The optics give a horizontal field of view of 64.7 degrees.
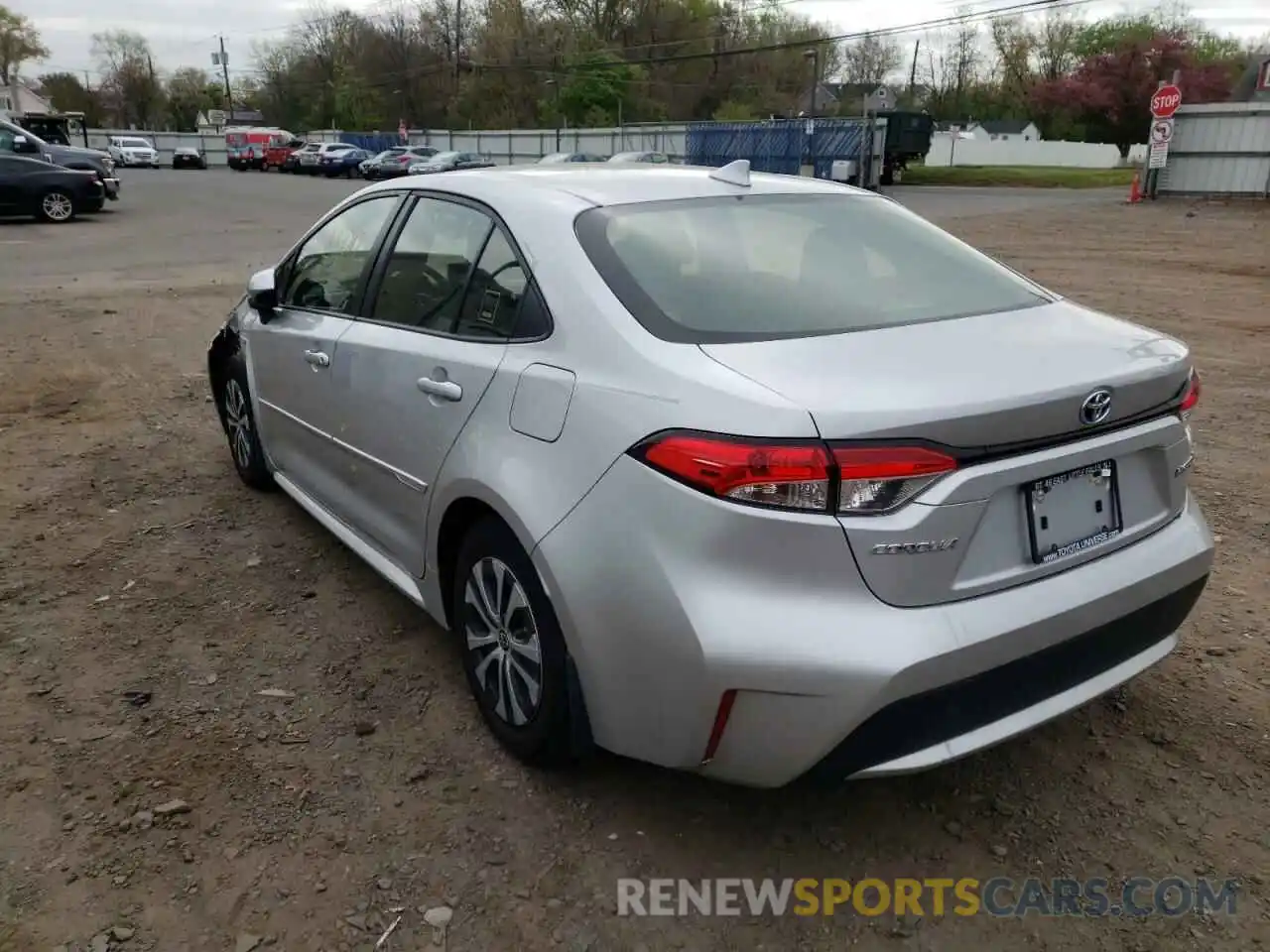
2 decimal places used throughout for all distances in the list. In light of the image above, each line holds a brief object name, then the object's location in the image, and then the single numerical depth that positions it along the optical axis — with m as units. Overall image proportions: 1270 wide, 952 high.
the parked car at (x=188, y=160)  56.50
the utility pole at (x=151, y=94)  96.19
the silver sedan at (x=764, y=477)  2.11
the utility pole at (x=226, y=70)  87.88
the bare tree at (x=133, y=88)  95.75
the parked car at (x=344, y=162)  44.47
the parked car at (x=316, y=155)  45.31
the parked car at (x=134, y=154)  55.22
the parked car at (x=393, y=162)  39.09
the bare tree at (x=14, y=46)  91.75
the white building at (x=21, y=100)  85.44
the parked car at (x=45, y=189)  19.14
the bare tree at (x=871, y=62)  82.62
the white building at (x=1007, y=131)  68.31
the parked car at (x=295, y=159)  48.91
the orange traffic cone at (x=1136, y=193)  25.16
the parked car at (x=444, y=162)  33.52
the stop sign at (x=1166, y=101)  23.61
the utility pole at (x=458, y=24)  69.25
